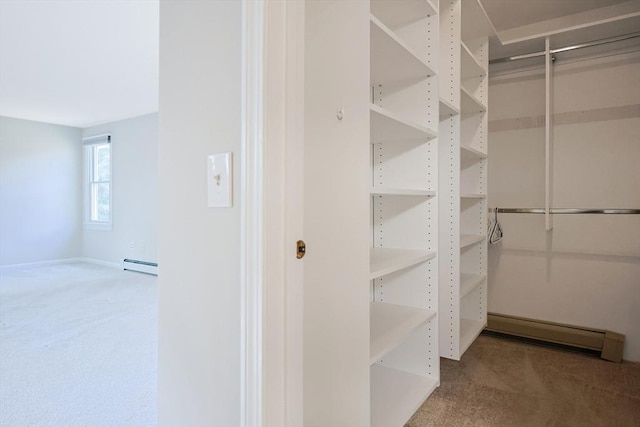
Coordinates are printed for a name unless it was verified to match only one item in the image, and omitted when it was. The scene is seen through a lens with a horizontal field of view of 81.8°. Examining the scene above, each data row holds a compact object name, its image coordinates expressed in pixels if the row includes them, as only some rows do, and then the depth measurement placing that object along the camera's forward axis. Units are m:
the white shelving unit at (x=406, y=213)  1.49
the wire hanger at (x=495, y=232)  2.75
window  5.94
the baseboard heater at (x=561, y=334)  2.28
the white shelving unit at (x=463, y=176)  1.92
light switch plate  0.82
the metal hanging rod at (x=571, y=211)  2.33
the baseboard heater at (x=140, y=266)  5.04
